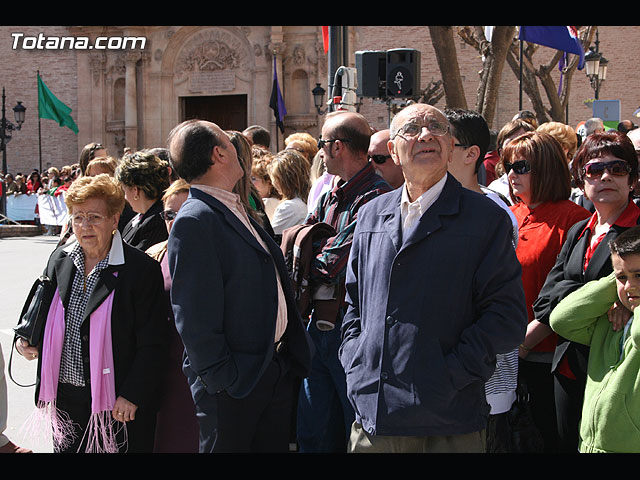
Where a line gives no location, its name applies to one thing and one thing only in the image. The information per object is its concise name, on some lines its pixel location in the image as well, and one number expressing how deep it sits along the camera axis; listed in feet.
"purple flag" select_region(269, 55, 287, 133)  85.66
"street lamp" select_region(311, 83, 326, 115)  75.31
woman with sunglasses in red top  13.23
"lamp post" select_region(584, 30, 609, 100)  64.49
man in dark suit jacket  10.60
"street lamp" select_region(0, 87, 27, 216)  79.20
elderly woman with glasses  12.37
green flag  85.13
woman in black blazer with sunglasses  12.12
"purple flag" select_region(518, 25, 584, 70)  40.81
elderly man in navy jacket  9.50
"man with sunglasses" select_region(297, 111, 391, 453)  13.17
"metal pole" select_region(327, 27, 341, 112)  31.83
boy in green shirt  10.55
